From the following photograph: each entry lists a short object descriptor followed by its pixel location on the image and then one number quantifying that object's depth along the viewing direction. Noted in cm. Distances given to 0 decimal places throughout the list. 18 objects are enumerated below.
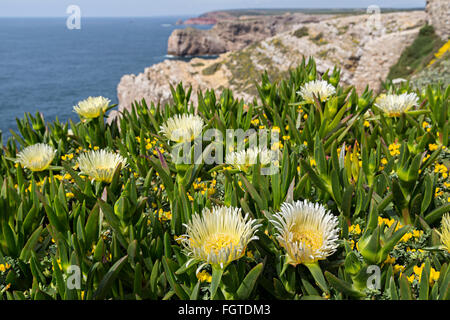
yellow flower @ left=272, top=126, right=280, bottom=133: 89
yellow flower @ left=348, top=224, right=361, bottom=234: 63
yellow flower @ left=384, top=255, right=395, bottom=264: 59
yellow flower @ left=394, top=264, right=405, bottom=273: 60
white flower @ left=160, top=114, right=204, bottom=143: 80
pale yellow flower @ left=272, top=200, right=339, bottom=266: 54
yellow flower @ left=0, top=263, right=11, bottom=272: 60
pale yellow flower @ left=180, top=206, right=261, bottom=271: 52
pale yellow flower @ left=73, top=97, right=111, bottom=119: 91
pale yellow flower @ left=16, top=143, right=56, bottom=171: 78
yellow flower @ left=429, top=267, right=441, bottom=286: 55
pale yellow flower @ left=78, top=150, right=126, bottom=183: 69
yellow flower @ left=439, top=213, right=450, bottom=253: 55
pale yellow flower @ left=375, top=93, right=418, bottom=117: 85
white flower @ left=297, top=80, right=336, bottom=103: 91
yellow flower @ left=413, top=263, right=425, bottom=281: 58
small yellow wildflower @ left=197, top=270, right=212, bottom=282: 57
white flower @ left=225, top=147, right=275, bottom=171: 71
